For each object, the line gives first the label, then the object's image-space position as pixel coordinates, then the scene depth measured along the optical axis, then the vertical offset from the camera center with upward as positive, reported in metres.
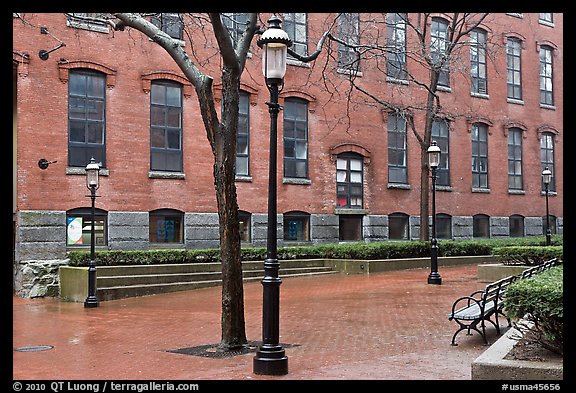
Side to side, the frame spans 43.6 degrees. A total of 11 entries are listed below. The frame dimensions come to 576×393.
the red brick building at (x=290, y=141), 22.95 +3.52
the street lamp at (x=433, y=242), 21.92 -0.45
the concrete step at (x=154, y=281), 20.38 -1.59
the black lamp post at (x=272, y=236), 9.58 -0.11
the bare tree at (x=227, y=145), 11.93 +1.42
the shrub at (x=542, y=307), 7.67 -0.86
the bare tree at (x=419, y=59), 28.75 +7.40
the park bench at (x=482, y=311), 11.30 -1.37
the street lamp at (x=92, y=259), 18.94 -0.80
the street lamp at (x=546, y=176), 30.65 +2.20
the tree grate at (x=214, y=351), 11.32 -1.97
